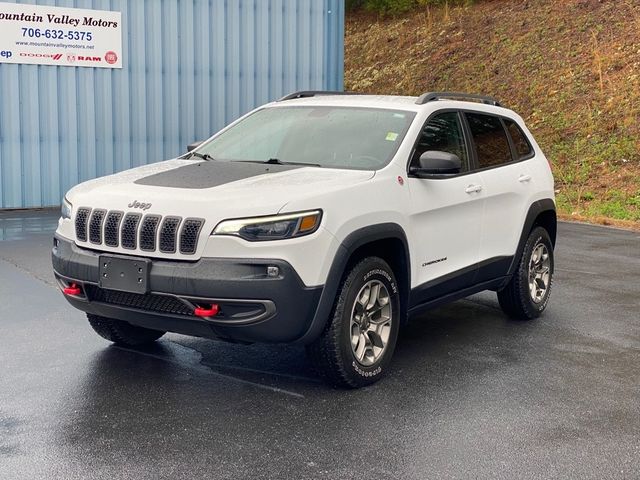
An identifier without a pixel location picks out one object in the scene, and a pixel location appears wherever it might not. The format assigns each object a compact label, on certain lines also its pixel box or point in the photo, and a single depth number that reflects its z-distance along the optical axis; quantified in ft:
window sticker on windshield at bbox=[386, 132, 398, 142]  19.71
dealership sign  48.03
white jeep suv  16.08
